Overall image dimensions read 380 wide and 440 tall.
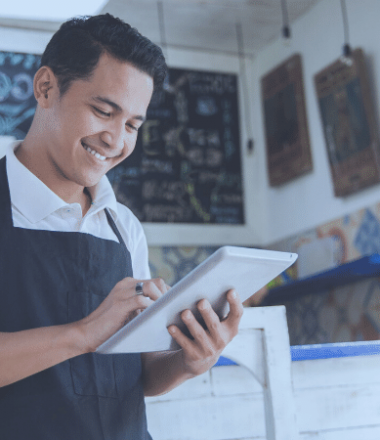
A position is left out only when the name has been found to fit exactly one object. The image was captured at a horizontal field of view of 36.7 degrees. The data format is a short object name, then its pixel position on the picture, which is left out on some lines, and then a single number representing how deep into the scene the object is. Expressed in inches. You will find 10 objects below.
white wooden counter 55.5
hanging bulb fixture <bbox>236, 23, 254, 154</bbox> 171.9
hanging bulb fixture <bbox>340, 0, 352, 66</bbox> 128.3
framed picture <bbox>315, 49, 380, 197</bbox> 124.9
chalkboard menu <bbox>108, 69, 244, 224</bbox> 158.6
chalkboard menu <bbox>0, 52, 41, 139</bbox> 147.4
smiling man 39.0
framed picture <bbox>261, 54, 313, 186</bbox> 149.0
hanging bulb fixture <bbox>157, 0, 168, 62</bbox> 147.6
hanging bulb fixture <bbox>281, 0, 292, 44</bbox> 139.2
